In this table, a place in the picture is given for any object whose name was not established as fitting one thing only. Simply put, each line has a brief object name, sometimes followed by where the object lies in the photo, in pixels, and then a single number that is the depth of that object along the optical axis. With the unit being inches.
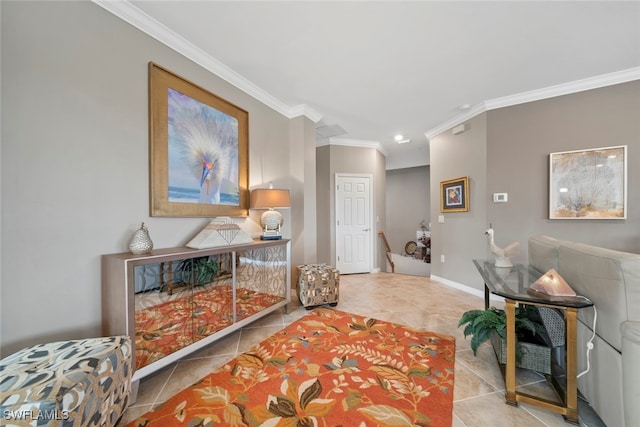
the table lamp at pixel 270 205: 99.6
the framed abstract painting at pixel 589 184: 97.3
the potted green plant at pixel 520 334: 57.1
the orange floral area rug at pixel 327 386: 49.3
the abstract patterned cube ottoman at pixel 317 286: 108.8
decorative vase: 61.2
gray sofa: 39.5
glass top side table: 48.2
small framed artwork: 136.3
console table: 55.2
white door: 182.5
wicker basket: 56.4
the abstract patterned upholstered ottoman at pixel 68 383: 32.0
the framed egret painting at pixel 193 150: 72.6
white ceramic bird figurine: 80.0
